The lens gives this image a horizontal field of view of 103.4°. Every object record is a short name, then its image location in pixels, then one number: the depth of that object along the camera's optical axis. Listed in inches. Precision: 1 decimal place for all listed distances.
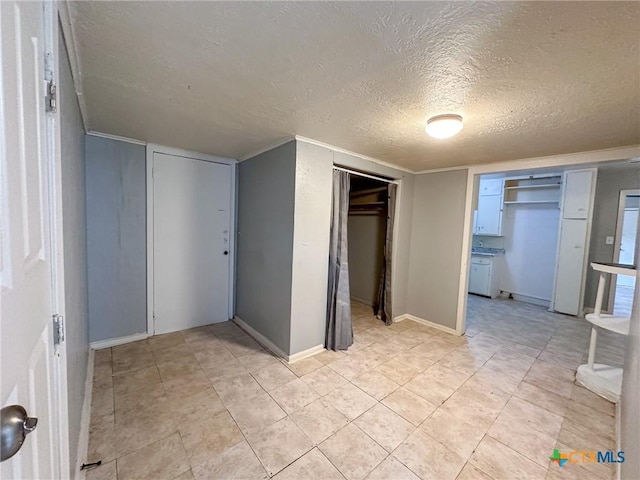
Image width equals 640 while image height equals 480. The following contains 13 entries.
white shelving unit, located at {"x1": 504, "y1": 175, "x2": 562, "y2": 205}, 179.8
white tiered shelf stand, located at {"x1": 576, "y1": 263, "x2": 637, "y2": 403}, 81.7
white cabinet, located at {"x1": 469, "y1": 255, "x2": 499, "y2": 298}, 197.3
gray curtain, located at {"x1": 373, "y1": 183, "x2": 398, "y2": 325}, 139.1
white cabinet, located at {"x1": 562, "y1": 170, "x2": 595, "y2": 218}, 155.7
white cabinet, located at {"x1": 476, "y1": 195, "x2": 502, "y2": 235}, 197.9
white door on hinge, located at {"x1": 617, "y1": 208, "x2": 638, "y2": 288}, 271.1
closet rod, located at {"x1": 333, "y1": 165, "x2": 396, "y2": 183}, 109.4
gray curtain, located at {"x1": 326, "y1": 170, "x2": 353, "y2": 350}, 109.3
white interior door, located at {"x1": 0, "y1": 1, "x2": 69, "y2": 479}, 20.4
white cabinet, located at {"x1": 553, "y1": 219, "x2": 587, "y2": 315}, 157.6
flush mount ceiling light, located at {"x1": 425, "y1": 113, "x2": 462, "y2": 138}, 69.8
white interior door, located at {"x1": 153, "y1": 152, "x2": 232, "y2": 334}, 116.0
